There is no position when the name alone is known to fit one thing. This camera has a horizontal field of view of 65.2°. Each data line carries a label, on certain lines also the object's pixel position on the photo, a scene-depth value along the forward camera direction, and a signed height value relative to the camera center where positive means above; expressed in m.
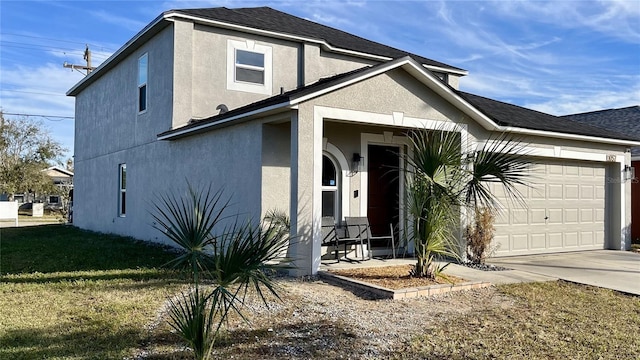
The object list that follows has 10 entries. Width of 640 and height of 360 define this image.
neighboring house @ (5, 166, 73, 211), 41.95 -0.36
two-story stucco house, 8.96 +1.39
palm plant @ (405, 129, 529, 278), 7.75 +0.20
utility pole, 31.60 +8.15
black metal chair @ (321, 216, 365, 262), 9.74 -0.79
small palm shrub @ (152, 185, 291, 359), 4.07 -0.55
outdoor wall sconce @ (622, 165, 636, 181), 13.59 +0.70
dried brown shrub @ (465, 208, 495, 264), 10.08 -0.78
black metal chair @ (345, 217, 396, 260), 10.11 -0.67
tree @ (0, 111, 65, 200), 37.22 +2.86
